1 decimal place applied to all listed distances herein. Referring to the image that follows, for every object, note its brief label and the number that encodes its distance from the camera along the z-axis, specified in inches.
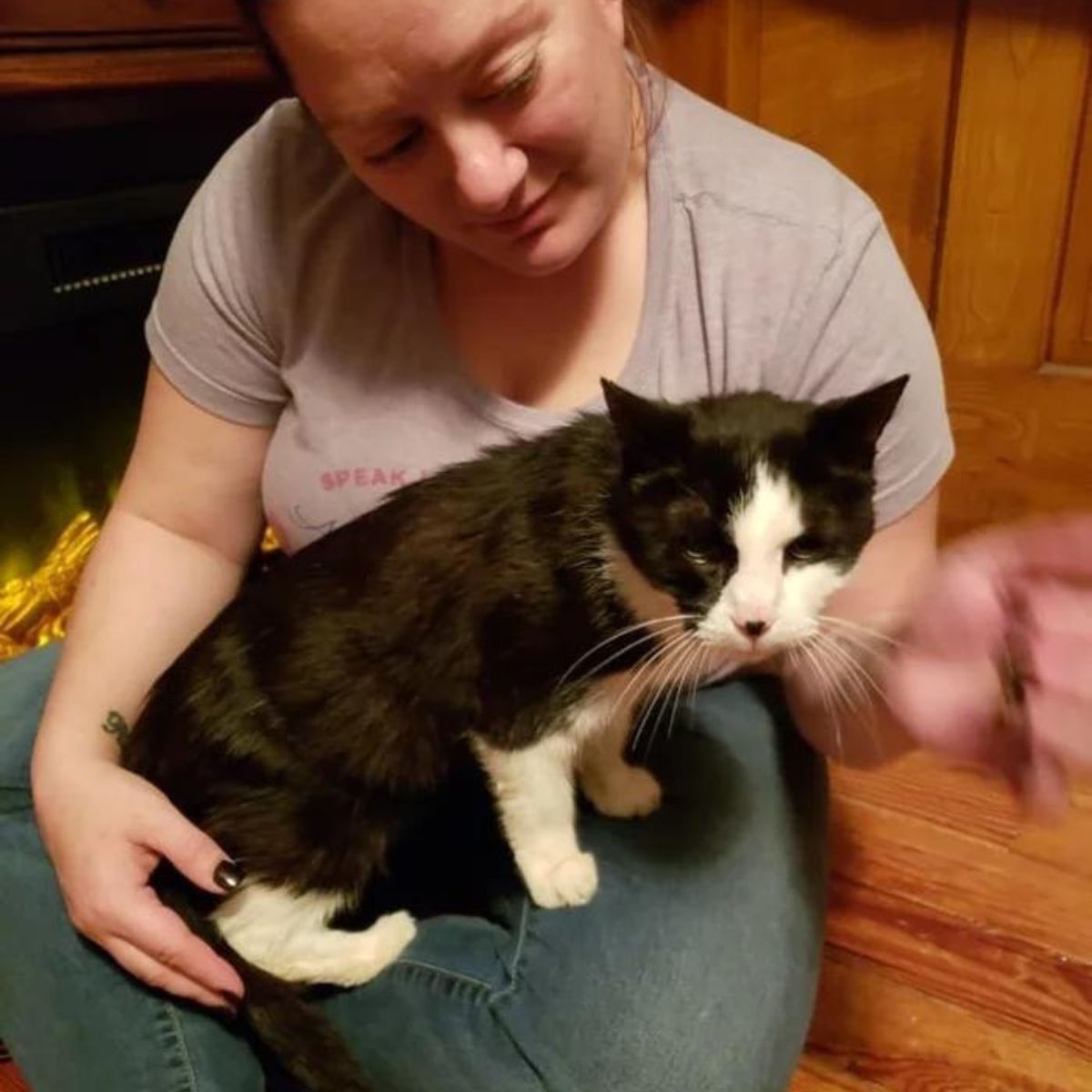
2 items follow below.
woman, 36.4
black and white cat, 37.3
